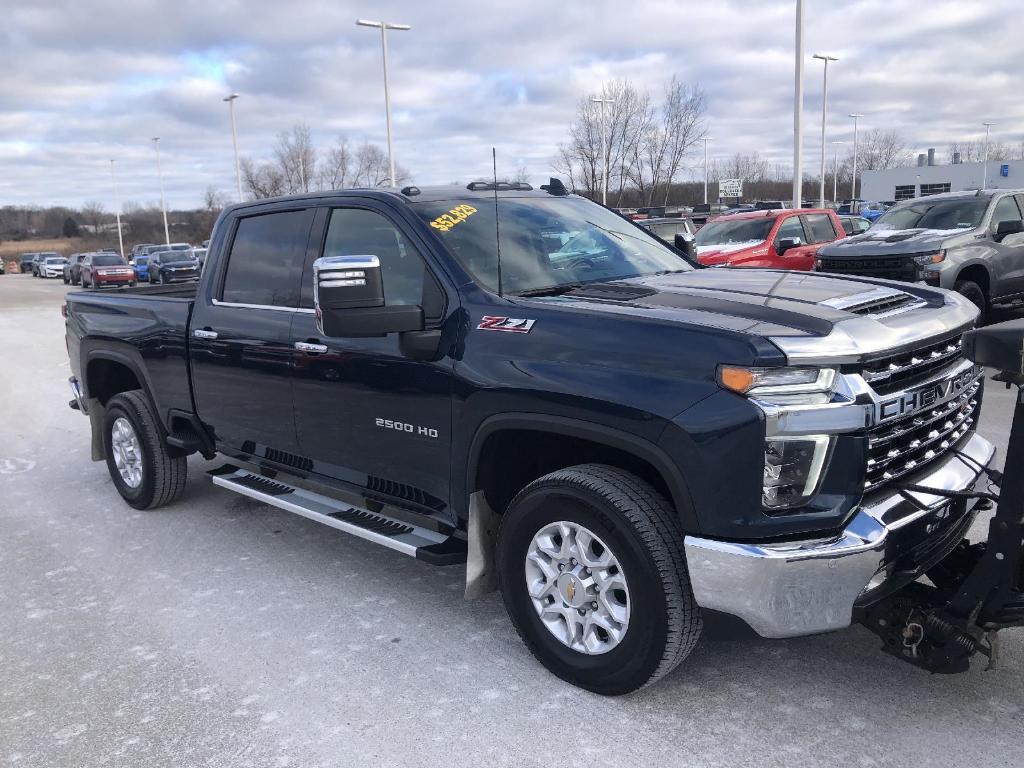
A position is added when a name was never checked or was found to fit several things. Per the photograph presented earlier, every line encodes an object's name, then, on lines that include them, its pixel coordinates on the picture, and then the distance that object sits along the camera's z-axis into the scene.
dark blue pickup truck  2.77
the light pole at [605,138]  31.34
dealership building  76.44
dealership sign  32.00
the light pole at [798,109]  19.25
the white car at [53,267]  49.16
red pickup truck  13.49
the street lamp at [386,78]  28.10
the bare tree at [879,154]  95.44
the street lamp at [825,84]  33.00
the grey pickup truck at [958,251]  10.62
